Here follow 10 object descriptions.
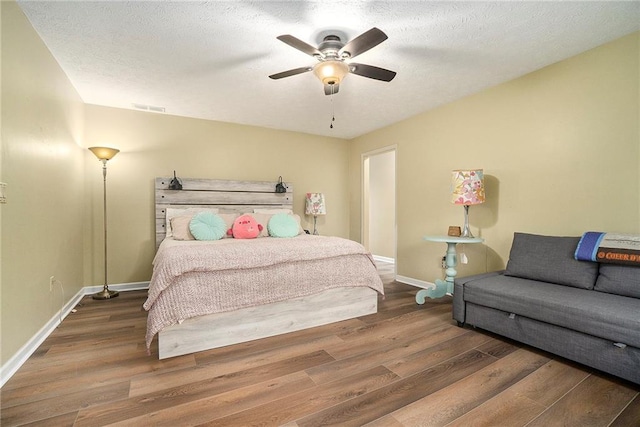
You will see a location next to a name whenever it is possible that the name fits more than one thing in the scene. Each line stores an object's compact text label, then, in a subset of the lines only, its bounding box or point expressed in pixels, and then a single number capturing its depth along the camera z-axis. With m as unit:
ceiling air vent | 3.73
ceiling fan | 2.06
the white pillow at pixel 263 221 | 3.79
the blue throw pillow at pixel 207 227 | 3.39
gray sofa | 1.76
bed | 2.13
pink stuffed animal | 3.57
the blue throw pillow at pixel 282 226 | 3.69
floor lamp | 3.33
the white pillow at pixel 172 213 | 3.83
